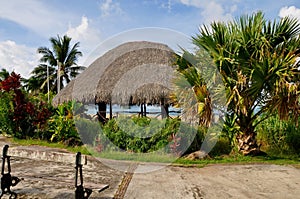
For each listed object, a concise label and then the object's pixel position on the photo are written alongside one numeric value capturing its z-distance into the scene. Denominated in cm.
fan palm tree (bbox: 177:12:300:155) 590
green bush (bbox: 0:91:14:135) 1007
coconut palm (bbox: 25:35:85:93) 2684
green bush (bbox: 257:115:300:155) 748
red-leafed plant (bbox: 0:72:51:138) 970
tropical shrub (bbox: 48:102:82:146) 894
